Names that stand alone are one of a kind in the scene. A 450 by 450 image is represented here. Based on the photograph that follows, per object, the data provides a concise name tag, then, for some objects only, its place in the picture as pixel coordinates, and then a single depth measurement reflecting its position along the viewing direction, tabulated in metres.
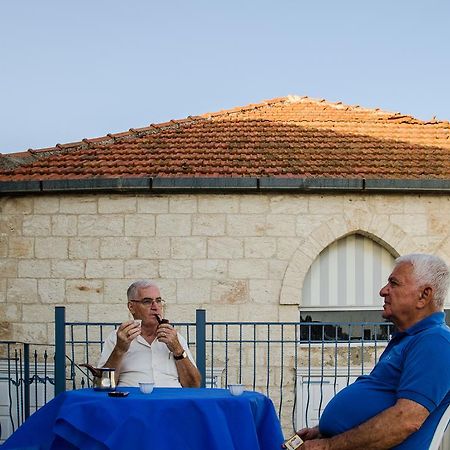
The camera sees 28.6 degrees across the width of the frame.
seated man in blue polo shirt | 3.92
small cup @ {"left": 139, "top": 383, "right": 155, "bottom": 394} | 5.22
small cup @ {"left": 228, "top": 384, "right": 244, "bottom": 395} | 5.16
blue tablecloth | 4.74
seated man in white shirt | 6.28
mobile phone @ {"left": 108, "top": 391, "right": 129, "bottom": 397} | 5.09
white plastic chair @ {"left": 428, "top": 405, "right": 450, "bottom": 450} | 4.04
